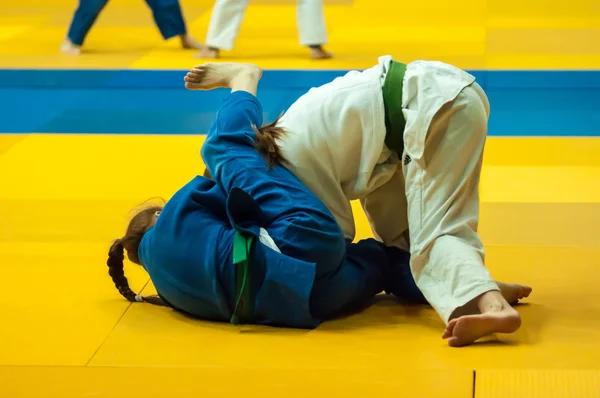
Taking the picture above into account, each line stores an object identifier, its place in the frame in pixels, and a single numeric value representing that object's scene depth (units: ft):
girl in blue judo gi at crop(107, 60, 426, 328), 15.76
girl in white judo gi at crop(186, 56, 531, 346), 15.94
